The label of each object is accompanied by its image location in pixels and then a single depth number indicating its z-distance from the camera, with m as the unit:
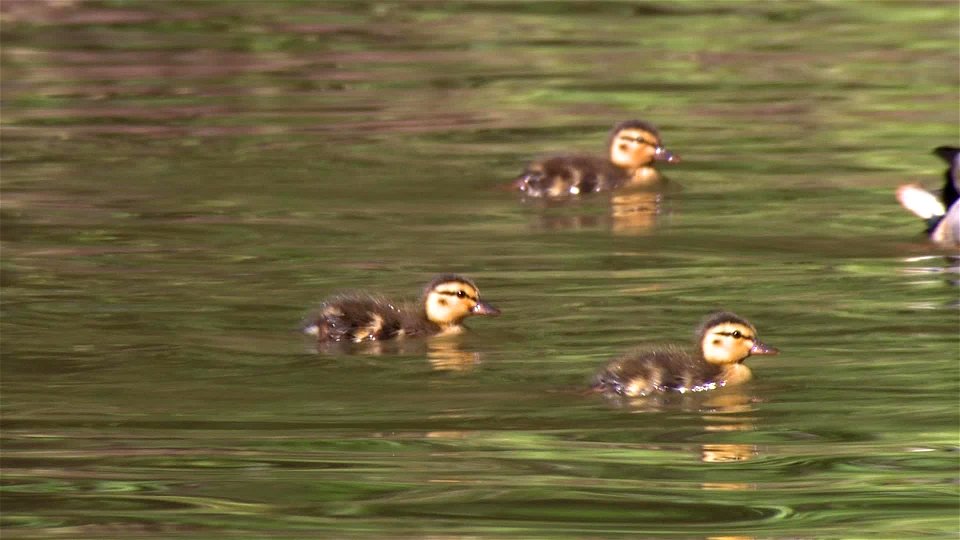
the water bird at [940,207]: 17.53
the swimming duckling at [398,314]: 14.31
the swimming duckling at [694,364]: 12.91
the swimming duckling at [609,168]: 19.80
